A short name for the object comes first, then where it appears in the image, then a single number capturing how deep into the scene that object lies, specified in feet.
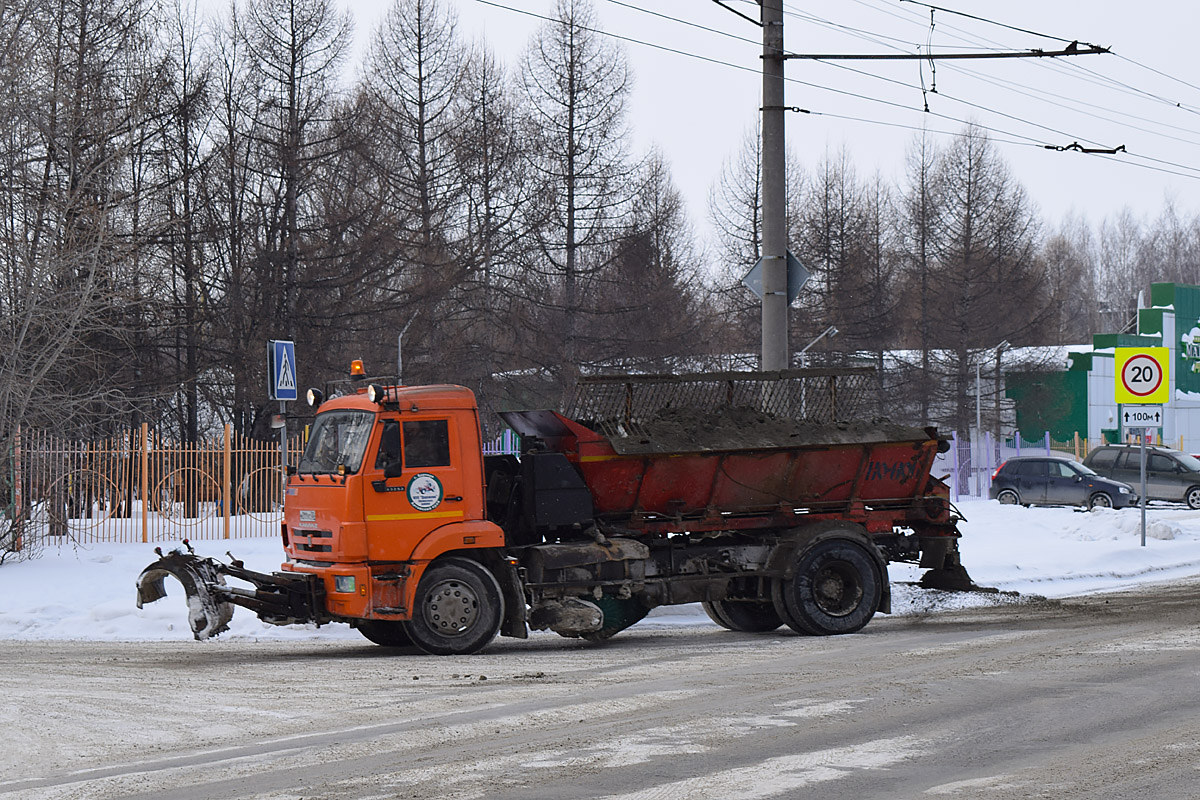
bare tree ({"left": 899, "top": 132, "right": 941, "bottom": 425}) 181.68
